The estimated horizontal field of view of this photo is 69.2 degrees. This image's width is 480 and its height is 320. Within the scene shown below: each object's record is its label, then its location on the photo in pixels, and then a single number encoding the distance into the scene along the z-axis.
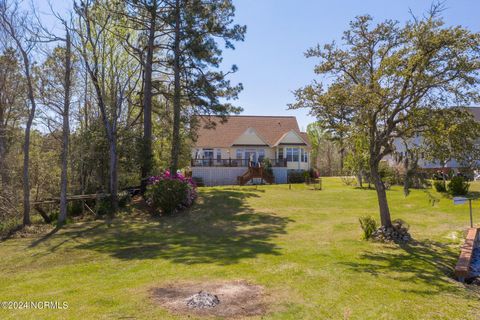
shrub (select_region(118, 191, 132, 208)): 20.82
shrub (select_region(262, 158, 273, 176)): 35.41
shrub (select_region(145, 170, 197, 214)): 19.12
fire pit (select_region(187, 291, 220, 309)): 6.42
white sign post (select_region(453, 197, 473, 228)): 11.79
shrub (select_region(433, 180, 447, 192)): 22.64
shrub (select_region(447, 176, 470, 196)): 20.93
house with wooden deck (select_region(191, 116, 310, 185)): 35.69
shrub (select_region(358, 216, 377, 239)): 12.53
